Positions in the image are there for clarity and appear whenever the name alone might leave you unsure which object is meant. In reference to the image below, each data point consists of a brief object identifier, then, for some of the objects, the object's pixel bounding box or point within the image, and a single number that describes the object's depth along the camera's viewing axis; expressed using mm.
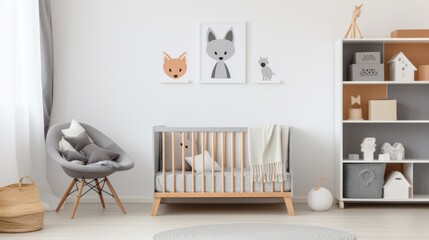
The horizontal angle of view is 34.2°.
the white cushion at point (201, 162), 5312
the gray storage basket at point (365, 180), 5461
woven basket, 4363
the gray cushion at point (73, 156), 5109
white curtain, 4859
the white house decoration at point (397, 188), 5453
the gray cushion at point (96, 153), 5129
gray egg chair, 4930
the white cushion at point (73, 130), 5371
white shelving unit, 5750
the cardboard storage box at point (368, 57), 5531
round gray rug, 4078
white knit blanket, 5141
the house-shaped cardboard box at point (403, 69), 5512
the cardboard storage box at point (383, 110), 5512
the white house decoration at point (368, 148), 5504
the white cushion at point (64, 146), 5227
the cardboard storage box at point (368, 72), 5523
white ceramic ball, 5297
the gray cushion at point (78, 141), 5301
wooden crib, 5152
